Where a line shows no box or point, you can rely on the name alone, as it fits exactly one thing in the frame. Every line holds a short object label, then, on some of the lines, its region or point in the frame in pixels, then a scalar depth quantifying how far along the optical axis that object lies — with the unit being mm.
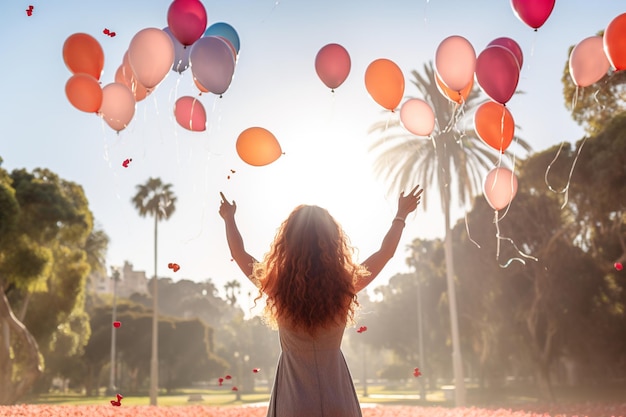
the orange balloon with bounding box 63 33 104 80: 8156
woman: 2902
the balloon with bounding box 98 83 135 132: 8070
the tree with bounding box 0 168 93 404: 22406
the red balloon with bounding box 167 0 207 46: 7297
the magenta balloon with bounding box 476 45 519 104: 7379
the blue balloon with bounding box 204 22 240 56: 8562
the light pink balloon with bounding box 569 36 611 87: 8453
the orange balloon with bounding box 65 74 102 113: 7754
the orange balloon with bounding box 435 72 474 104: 8062
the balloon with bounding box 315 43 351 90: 8508
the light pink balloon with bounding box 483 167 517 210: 8828
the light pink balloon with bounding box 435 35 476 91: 7715
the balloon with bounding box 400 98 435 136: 9055
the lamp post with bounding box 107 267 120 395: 54219
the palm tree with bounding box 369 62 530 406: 22391
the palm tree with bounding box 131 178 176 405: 42625
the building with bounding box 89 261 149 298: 160950
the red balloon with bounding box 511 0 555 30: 7477
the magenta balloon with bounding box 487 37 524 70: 7984
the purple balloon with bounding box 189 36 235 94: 7172
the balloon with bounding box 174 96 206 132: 8641
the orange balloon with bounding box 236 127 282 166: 7293
